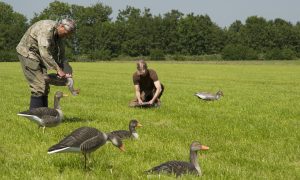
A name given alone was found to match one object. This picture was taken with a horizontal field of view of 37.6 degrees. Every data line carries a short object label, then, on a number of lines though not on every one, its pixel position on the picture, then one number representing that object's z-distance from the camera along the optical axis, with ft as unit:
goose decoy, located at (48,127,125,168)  22.76
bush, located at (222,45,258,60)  438.81
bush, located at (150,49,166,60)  454.81
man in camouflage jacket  38.01
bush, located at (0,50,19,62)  373.61
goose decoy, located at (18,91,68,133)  35.42
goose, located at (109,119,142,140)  34.17
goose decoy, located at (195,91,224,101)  66.49
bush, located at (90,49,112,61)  447.47
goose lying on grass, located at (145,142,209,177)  23.70
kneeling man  52.49
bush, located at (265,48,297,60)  435.53
